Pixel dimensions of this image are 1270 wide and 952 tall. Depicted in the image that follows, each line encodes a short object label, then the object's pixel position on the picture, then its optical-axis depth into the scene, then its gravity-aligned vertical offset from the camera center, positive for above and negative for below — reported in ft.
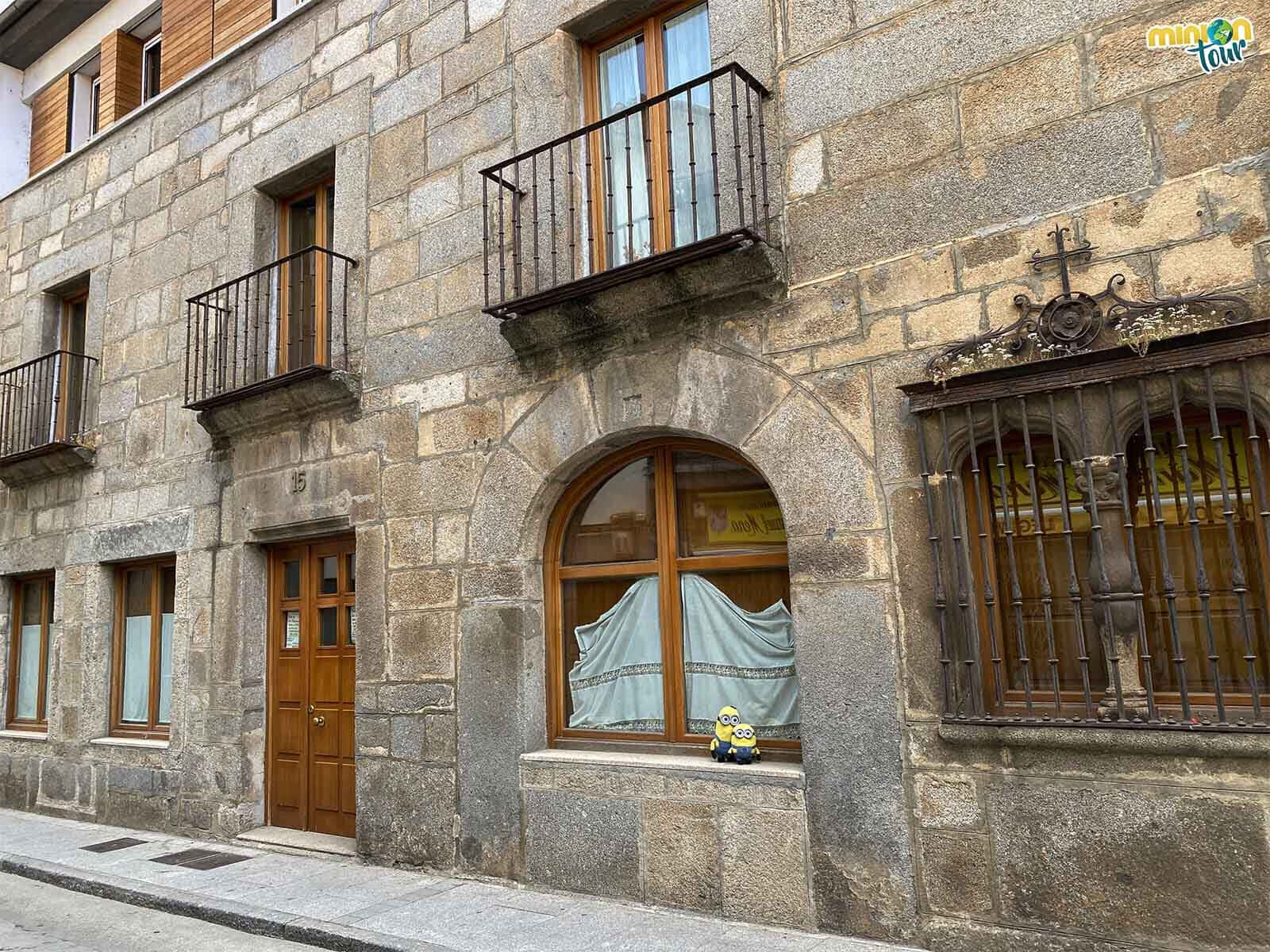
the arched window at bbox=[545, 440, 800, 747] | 15.88 +0.82
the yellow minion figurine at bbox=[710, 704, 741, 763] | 15.34 -1.42
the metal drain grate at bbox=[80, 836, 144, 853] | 21.74 -3.91
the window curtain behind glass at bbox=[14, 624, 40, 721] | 29.27 +0.10
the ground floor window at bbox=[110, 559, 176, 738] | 25.25 +0.68
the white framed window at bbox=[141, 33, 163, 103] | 30.48 +19.39
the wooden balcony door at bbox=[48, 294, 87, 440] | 29.17 +8.54
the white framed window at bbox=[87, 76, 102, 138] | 32.60 +19.38
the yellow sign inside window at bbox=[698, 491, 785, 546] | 15.99 +2.12
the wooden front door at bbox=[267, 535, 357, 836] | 20.98 -0.48
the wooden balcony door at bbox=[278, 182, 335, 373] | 22.44 +9.28
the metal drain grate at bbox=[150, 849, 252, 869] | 19.83 -3.96
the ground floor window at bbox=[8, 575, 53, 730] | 29.12 +0.87
